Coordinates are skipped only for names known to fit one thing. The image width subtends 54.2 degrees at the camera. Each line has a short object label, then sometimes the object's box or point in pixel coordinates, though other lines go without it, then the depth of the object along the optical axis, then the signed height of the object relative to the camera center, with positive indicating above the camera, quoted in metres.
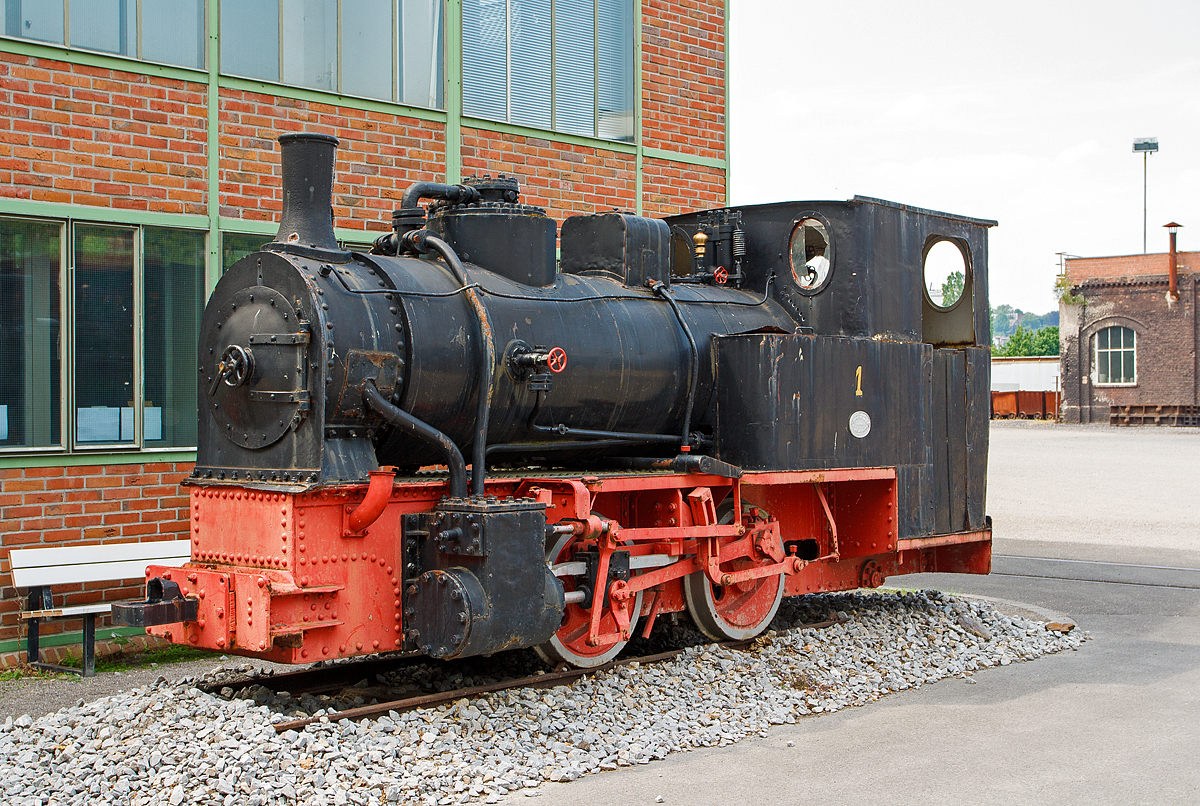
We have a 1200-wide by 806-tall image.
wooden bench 7.27 -1.08
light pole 59.41 +13.17
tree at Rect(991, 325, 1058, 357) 73.75 +3.89
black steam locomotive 5.52 -0.13
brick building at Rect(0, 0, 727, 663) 7.68 +1.65
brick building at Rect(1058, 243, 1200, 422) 41.50 +2.48
